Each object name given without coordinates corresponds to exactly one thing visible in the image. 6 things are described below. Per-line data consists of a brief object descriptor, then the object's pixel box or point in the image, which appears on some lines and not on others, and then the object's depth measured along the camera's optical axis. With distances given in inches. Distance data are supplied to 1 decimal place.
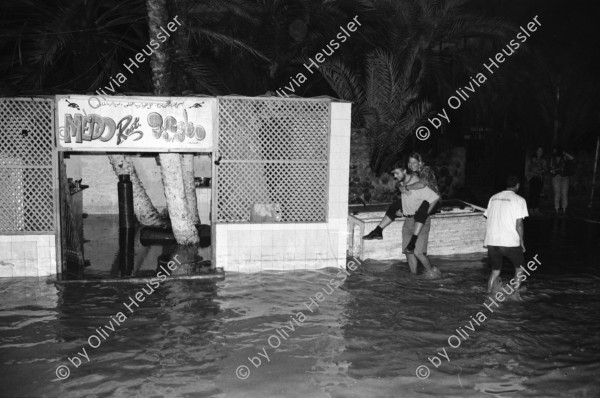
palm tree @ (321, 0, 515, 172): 538.6
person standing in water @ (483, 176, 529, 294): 305.1
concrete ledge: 408.8
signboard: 346.6
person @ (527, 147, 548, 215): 597.9
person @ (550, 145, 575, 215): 589.0
